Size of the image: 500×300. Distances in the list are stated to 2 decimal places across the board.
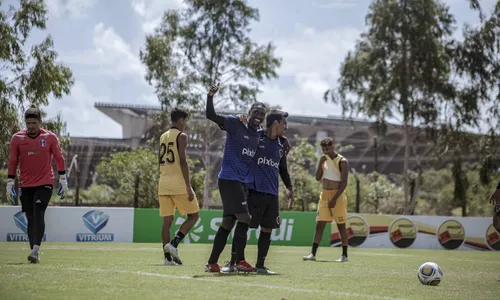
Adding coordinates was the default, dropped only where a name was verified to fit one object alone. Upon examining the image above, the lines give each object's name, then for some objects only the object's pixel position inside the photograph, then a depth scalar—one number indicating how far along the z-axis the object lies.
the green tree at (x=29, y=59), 29.86
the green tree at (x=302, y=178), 48.69
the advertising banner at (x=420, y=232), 24.70
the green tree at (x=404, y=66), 40.78
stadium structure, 78.38
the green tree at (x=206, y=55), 38.94
